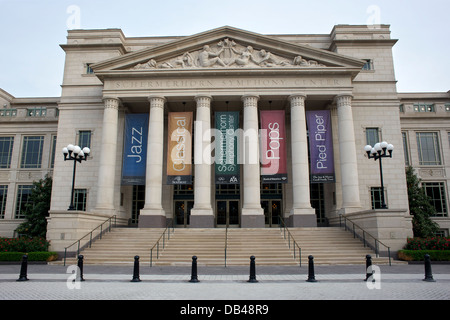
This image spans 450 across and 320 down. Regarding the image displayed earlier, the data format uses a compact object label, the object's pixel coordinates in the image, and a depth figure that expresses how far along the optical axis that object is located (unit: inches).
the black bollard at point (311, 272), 529.4
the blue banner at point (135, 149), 1187.3
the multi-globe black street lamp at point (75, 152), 946.1
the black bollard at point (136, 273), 526.4
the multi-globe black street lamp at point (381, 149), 904.9
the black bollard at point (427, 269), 533.6
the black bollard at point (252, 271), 525.0
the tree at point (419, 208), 1190.9
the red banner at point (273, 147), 1142.3
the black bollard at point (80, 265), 550.9
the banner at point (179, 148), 1155.3
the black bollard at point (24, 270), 549.3
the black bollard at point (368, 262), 542.8
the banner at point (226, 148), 1141.7
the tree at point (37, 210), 1254.3
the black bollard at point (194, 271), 528.1
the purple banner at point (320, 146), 1167.0
